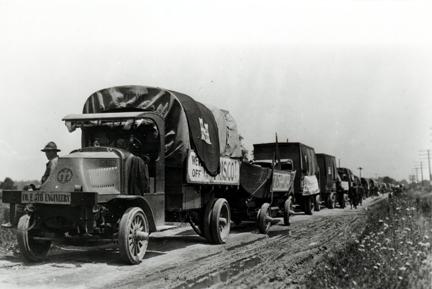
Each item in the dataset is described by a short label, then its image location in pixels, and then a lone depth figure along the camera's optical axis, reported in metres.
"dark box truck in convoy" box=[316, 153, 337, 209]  27.92
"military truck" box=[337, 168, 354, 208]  31.27
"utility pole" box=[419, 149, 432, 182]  69.76
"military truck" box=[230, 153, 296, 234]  13.76
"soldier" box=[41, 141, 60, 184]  8.91
